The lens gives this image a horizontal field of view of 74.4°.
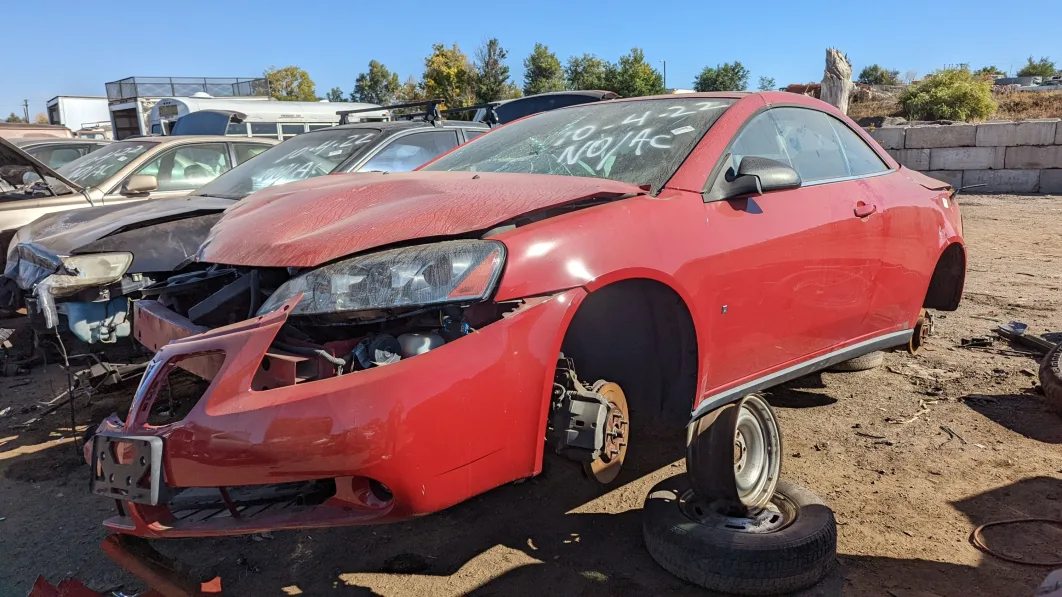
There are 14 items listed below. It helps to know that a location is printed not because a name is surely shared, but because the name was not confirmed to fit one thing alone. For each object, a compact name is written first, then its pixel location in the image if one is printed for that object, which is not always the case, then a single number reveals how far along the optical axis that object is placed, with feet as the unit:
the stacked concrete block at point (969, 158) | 47.21
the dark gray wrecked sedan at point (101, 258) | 11.95
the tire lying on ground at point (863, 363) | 15.05
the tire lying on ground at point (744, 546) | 7.77
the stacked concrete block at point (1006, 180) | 46.65
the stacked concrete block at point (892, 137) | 50.11
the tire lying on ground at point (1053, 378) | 12.35
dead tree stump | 47.78
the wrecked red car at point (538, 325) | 6.00
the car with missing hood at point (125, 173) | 18.88
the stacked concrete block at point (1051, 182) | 45.62
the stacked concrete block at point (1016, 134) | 44.77
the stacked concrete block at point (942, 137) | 47.26
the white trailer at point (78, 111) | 90.79
